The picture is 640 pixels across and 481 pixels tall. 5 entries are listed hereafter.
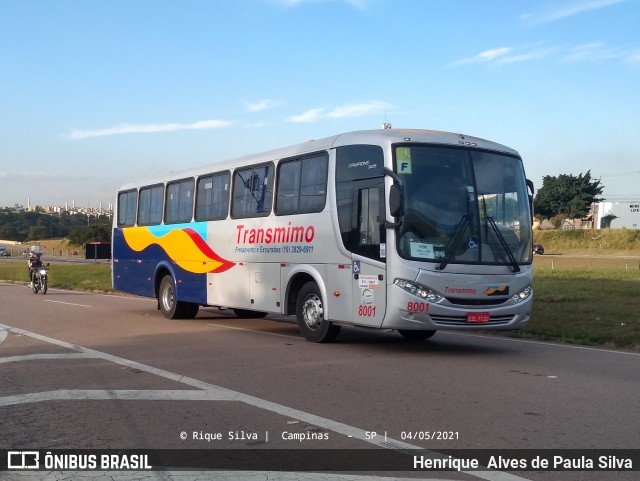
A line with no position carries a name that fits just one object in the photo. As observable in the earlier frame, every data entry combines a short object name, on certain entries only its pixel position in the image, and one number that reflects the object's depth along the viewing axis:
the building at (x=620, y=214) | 92.00
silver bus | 11.39
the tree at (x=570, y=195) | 96.62
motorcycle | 29.17
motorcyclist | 29.93
